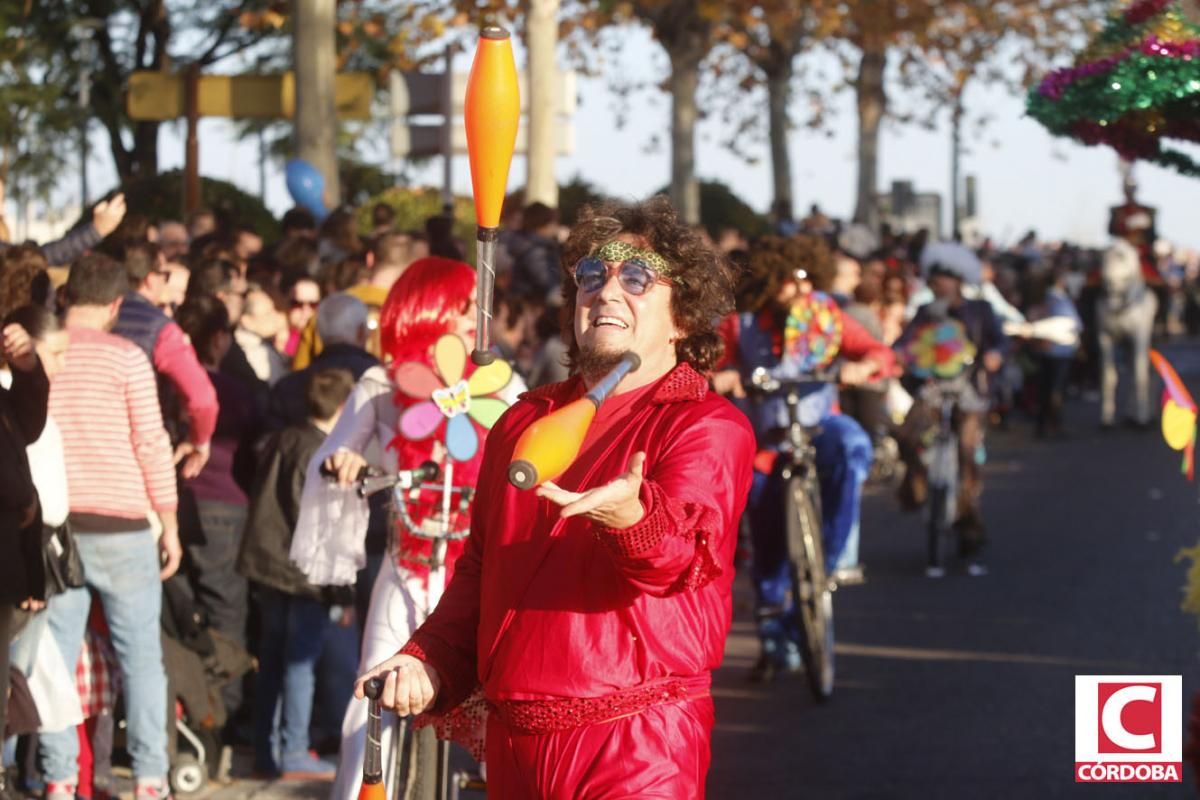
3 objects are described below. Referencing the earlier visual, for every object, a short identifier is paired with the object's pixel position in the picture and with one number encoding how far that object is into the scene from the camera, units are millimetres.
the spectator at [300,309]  10984
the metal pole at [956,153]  43344
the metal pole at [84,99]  31294
